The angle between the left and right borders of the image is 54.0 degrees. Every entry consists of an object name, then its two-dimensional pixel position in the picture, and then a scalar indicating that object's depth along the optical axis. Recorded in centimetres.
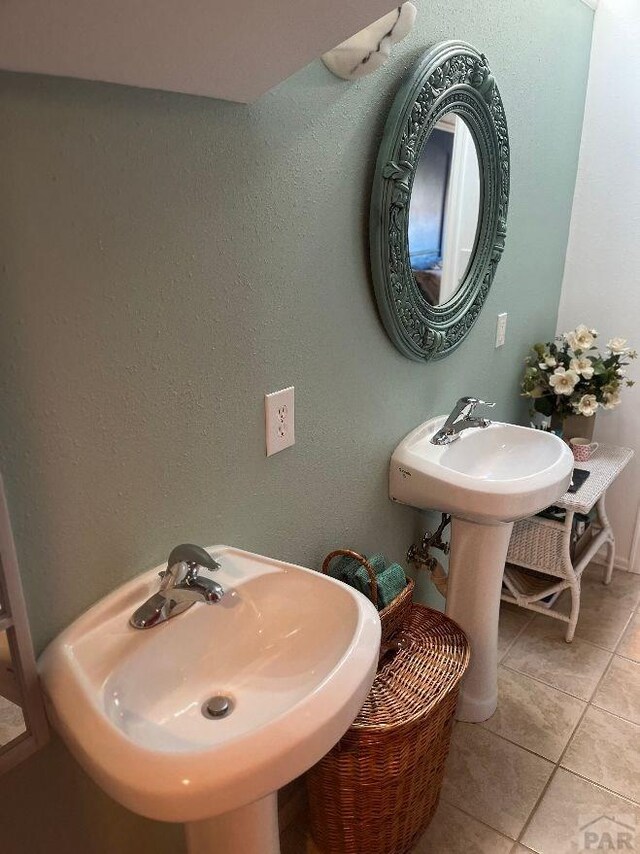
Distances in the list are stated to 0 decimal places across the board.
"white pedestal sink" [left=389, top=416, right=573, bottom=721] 151
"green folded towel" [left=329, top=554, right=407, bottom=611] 144
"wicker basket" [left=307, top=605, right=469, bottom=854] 126
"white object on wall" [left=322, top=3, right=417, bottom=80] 113
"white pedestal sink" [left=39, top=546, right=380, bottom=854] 72
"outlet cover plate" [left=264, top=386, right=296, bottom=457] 122
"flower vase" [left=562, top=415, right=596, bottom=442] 238
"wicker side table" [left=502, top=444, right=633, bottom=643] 204
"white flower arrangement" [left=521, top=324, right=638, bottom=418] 220
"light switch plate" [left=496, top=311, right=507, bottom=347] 208
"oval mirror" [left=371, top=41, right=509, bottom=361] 136
